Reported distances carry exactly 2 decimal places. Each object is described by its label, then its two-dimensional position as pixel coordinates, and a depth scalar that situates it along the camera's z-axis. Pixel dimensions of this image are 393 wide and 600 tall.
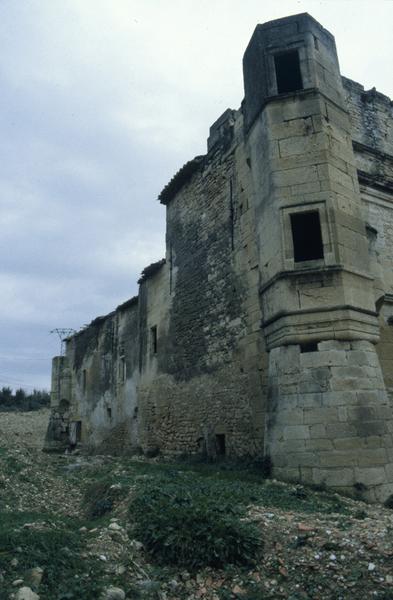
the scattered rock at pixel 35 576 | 3.52
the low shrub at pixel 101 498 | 6.14
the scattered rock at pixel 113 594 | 3.48
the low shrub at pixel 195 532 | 4.14
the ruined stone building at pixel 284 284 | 7.29
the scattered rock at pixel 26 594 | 3.26
